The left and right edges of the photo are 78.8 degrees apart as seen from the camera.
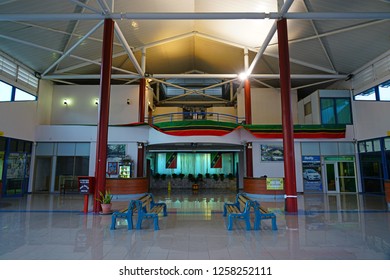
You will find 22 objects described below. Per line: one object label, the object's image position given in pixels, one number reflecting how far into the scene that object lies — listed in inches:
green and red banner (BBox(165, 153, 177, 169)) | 671.1
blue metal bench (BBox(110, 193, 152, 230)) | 216.5
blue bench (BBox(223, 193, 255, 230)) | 214.4
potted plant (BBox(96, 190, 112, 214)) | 289.0
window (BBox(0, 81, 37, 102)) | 437.8
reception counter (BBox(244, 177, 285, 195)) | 441.1
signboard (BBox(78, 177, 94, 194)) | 302.2
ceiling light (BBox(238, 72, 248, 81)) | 557.5
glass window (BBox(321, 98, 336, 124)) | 560.4
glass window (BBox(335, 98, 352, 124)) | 552.7
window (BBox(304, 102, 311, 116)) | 621.3
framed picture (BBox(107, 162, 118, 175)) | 541.0
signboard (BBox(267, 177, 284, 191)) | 414.9
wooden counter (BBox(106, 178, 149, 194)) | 443.2
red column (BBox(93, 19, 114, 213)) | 308.5
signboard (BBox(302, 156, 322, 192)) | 537.0
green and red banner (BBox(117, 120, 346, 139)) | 489.4
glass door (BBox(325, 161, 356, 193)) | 530.6
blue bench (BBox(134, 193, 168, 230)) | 215.6
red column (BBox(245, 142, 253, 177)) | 546.4
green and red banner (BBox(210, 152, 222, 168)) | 670.5
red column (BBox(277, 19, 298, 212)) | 306.0
